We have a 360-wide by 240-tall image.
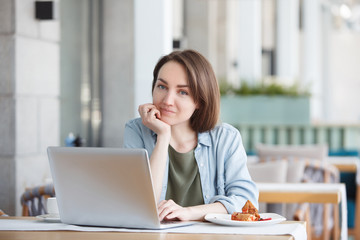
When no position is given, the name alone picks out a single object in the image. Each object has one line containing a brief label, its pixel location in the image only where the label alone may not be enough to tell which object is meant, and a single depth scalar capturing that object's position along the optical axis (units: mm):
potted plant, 9967
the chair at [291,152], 6258
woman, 2917
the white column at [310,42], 16683
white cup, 2758
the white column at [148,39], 6437
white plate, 2410
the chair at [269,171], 4677
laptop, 2269
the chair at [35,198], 3634
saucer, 2646
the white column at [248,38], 10991
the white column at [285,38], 13097
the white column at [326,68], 22265
